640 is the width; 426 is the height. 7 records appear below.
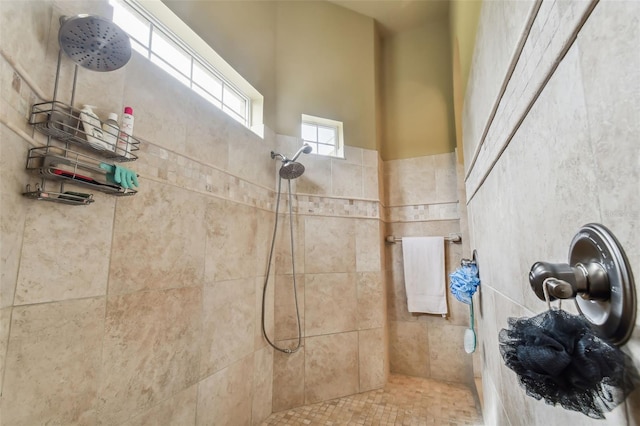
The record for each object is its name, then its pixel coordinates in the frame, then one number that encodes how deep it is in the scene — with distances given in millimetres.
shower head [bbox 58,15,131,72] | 850
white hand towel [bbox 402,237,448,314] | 2635
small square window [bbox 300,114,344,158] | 2598
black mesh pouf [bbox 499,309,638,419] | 396
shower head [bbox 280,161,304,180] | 2139
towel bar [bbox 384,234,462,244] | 2626
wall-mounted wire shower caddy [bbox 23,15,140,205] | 857
